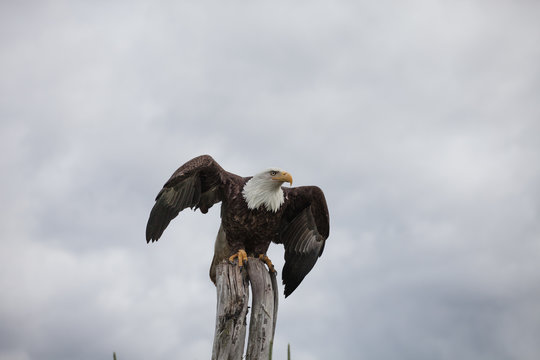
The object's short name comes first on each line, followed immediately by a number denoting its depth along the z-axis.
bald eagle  12.54
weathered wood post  11.15
